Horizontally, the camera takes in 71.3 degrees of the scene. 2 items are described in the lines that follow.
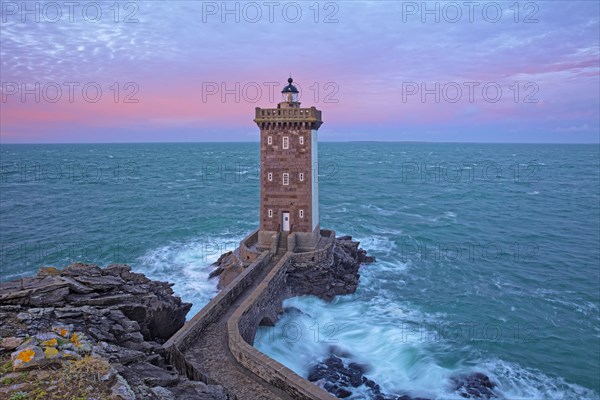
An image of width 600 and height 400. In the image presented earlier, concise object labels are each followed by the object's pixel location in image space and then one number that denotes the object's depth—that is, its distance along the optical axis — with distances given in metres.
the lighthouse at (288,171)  27.83
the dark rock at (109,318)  11.27
